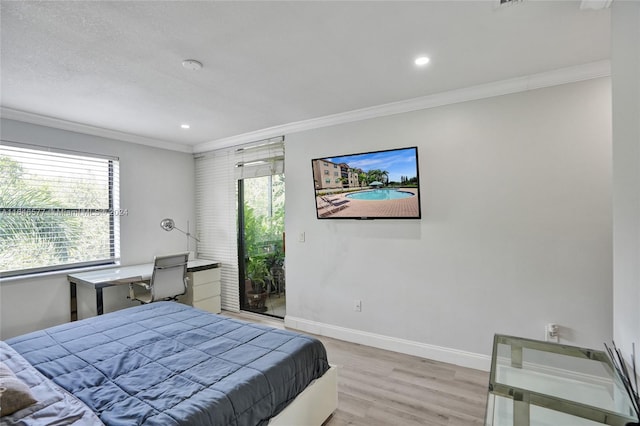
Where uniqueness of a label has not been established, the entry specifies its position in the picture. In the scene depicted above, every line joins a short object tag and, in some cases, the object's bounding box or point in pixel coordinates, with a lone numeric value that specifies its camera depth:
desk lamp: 4.36
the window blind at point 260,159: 3.94
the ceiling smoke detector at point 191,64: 2.12
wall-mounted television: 2.96
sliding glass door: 4.11
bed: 1.35
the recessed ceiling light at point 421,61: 2.15
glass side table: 1.09
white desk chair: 3.37
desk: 3.13
